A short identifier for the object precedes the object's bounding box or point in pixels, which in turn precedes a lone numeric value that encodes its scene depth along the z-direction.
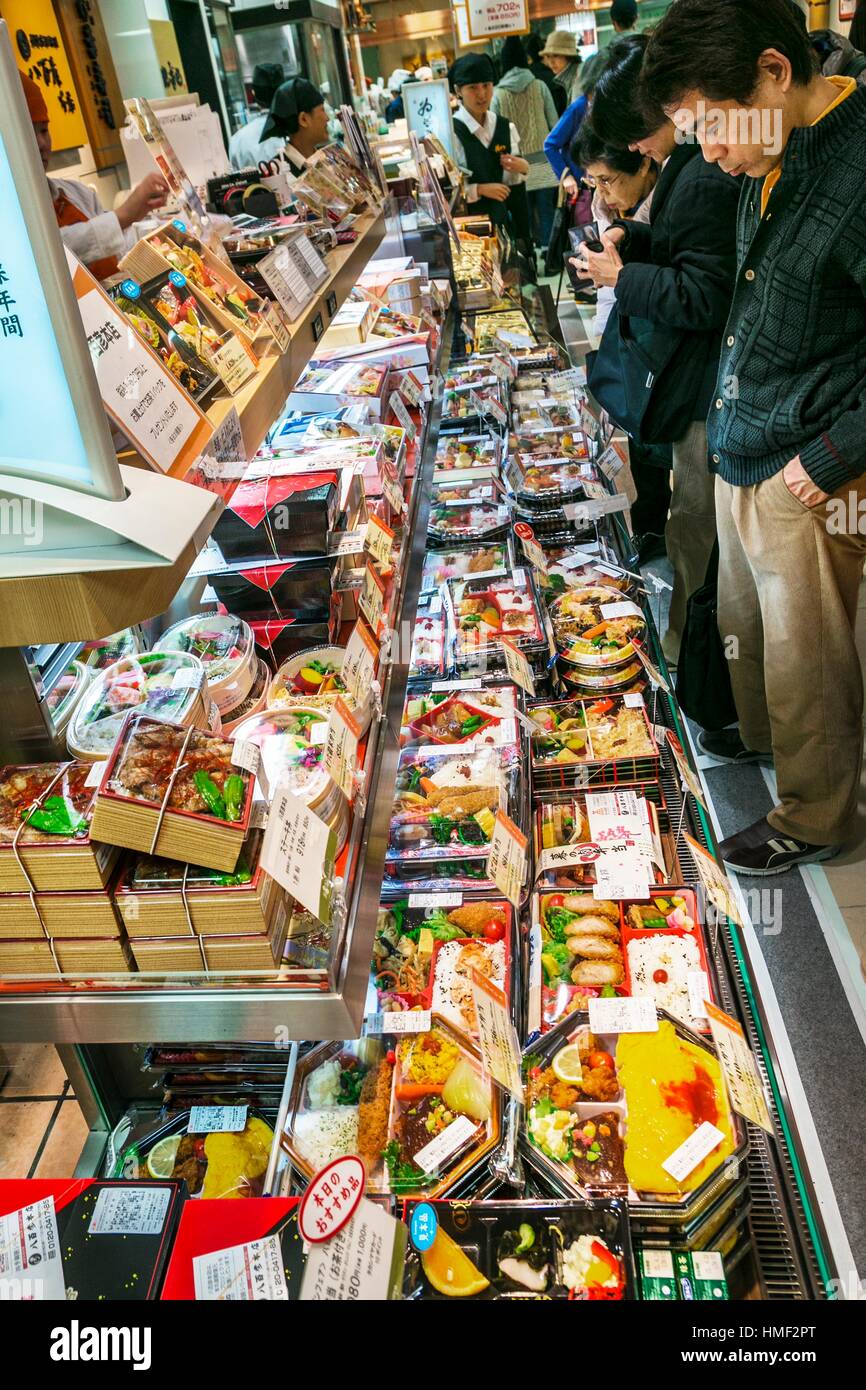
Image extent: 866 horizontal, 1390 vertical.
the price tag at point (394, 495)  2.67
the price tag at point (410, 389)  3.40
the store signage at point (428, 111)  7.98
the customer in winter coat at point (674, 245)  2.87
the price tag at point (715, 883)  2.01
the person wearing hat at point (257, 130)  4.97
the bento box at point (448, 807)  2.22
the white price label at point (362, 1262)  1.34
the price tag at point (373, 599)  2.25
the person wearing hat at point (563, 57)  10.01
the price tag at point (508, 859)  2.03
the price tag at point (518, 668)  2.74
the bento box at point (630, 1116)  1.58
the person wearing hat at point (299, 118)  4.71
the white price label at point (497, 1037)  1.67
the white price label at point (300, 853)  1.26
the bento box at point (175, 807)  1.23
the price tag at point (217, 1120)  1.86
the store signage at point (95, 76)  5.12
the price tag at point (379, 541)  2.35
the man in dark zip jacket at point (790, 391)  2.17
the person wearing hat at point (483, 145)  7.54
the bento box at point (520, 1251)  1.44
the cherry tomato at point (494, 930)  2.08
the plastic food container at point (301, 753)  1.60
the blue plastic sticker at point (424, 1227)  1.51
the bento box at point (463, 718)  2.61
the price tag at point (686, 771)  2.42
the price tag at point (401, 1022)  1.88
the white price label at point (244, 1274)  1.33
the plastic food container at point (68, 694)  1.74
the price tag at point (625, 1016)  1.82
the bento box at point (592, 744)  2.52
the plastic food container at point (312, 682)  1.97
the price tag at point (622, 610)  3.14
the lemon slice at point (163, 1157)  1.80
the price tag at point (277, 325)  2.00
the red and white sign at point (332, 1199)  1.37
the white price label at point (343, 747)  1.66
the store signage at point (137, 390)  1.28
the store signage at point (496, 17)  7.65
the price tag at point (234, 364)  1.68
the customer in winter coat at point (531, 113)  9.84
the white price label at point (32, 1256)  1.39
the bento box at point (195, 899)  1.26
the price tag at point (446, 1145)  1.65
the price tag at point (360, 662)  1.90
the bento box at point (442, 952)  1.95
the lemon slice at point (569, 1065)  1.78
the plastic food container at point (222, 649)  2.01
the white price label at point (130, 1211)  1.45
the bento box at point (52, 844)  1.24
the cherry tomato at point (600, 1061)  1.79
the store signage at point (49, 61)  4.52
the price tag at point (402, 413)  3.23
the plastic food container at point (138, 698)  1.57
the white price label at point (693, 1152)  1.58
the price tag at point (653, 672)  2.85
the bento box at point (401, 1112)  1.65
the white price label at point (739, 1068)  1.62
